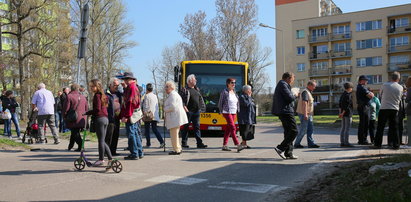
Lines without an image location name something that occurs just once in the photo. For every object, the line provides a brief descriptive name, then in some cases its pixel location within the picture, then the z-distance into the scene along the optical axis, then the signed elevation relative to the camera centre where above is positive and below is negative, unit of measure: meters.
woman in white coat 9.40 -0.11
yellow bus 15.10 +1.23
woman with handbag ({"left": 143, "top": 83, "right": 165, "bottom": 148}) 11.24 +0.11
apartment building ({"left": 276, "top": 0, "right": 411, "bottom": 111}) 61.38 +9.87
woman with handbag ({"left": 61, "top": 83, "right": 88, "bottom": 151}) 10.06 +0.01
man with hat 8.56 -0.02
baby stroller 12.11 -0.63
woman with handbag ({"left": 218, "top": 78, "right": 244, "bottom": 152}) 10.31 +0.08
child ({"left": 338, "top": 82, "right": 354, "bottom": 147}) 11.00 -0.10
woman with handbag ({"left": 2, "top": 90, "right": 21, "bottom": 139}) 13.65 +0.06
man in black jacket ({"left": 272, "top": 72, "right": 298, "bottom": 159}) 8.52 -0.11
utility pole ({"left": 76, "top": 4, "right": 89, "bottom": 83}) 11.27 +2.21
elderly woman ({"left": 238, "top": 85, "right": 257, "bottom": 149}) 10.53 -0.21
